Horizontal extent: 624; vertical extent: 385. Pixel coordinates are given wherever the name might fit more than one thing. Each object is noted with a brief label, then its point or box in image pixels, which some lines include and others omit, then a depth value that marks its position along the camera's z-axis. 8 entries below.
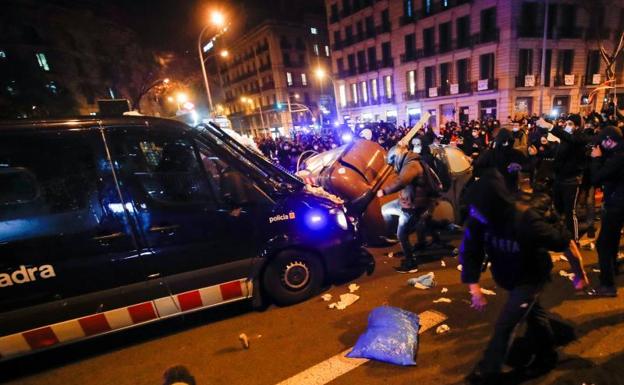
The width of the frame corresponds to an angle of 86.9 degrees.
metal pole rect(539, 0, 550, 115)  26.47
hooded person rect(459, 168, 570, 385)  2.08
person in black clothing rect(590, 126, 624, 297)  3.26
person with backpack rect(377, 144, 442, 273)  4.42
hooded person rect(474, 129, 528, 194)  5.03
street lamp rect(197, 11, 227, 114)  12.77
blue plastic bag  2.86
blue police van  2.88
